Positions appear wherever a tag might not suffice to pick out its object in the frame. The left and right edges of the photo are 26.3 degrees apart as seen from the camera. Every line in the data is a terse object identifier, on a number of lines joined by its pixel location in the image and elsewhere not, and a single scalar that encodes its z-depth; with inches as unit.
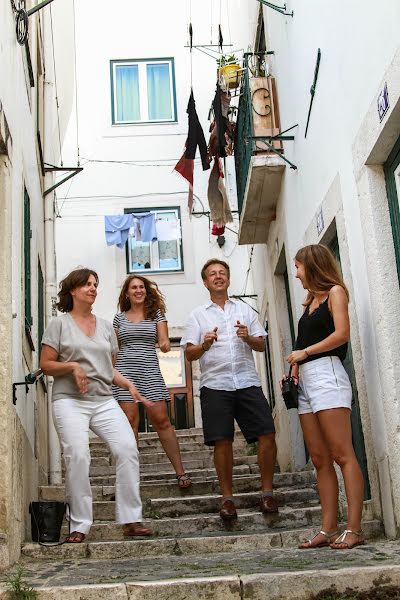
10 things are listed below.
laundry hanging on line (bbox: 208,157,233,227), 424.5
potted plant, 440.1
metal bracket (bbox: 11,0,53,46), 273.7
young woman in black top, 193.0
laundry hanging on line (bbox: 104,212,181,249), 615.5
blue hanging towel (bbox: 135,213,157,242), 616.7
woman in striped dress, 279.6
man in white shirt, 241.1
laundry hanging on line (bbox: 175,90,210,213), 422.0
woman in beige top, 221.0
